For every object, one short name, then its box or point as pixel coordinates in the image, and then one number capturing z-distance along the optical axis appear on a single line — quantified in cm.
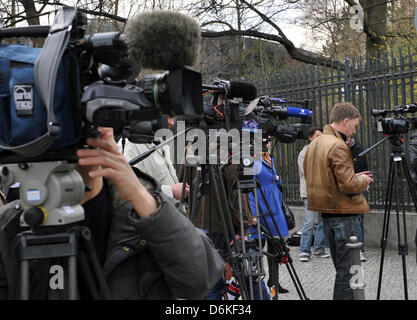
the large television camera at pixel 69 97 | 134
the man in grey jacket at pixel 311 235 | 735
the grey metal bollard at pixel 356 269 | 332
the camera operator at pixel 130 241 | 147
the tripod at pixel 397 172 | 434
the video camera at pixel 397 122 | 426
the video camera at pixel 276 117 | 394
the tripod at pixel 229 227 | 352
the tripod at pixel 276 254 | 422
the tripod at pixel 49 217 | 138
